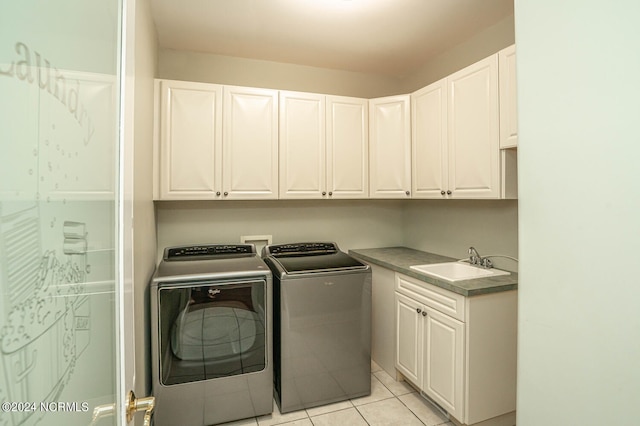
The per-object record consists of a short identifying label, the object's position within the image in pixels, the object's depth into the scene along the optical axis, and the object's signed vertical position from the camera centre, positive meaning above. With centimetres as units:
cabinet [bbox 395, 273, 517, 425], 179 -85
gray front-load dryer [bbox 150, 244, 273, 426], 186 -82
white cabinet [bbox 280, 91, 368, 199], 257 +57
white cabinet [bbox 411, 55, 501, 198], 195 +56
